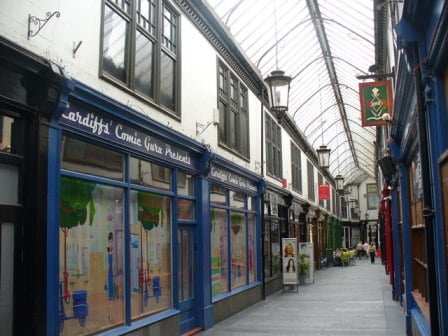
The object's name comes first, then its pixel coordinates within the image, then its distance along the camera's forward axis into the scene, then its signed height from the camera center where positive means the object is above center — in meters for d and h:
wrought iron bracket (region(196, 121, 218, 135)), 11.27 +2.15
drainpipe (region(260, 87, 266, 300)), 16.29 -0.03
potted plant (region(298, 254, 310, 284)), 20.62 -1.34
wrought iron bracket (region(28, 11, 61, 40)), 5.81 +2.25
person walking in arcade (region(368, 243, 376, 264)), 37.95 -1.68
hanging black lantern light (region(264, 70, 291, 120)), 12.46 +3.12
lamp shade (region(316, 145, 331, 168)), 24.45 +3.25
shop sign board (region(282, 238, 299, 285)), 18.23 -1.07
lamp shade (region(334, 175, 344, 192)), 35.94 +3.00
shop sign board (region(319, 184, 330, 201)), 30.61 +2.02
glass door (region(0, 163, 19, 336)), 5.41 -0.06
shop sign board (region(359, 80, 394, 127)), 11.72 +2.69
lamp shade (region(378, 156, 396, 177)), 12.88 +1.49
